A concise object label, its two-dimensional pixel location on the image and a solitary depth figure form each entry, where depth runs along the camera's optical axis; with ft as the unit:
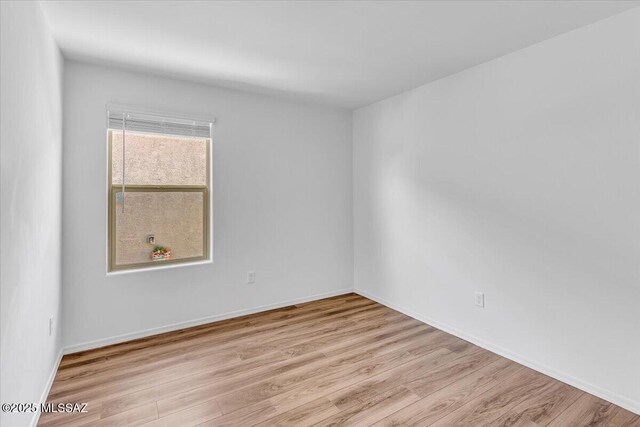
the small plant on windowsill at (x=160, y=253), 10.11
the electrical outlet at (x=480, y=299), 9.14
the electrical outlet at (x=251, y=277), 11.60
